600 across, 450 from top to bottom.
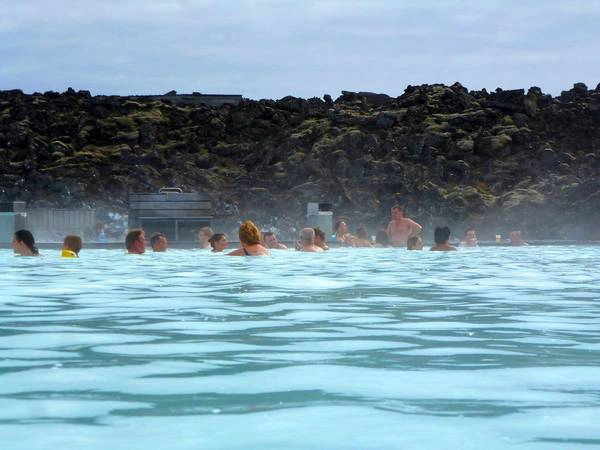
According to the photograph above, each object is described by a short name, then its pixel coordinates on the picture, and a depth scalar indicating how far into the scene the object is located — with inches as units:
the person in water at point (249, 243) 551.5
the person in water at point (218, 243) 631.2
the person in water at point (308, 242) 642.2
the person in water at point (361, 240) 779.4
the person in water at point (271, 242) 700.0
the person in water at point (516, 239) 884.6
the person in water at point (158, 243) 640.4
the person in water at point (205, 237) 713.6
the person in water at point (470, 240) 831.7
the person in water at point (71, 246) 555.2
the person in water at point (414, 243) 686.5
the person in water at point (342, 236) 807.3
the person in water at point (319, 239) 687.7
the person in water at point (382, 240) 774.5
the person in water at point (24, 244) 559.5
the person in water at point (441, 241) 665.6
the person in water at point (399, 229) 756.6
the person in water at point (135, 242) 587.5
